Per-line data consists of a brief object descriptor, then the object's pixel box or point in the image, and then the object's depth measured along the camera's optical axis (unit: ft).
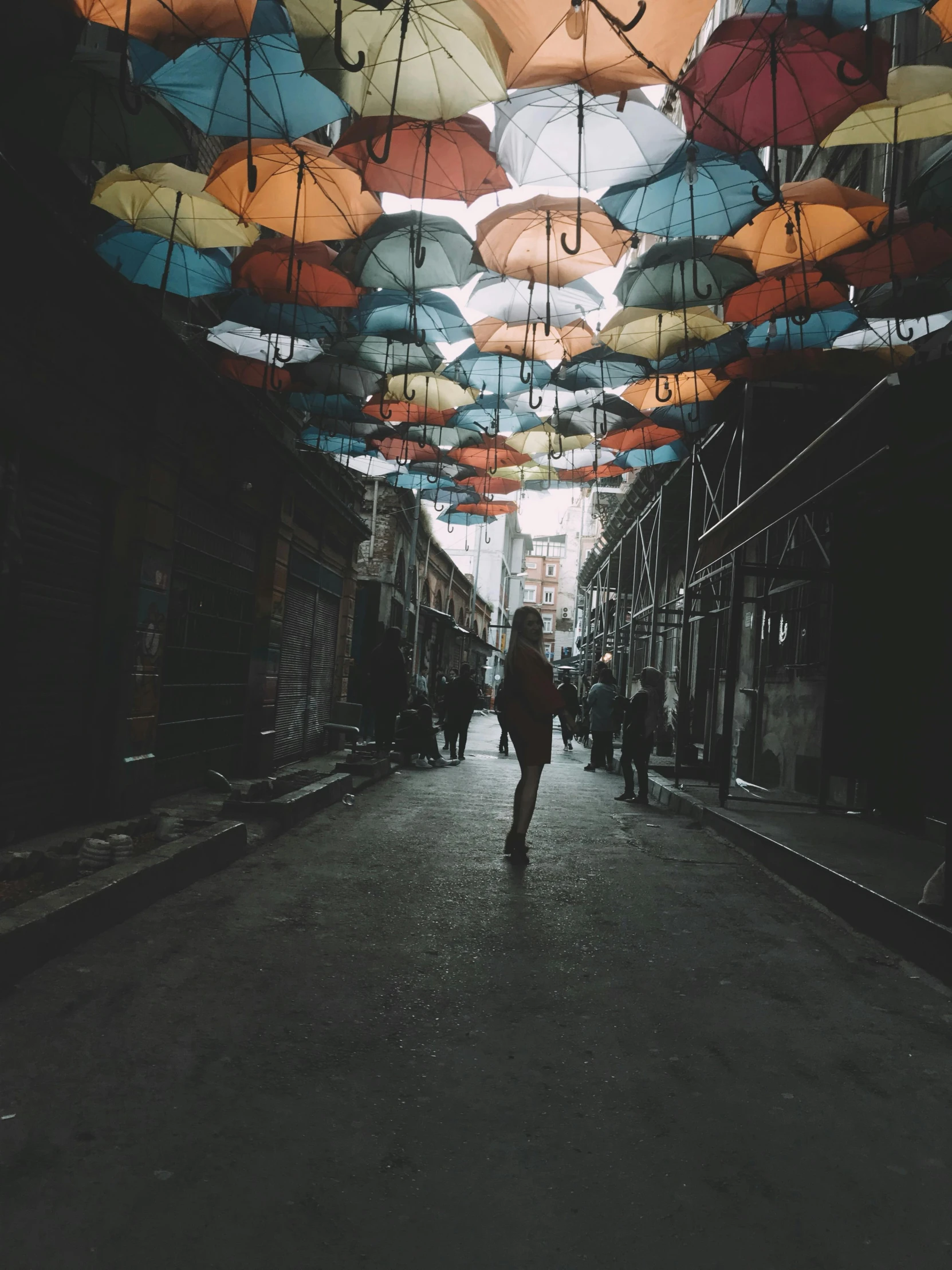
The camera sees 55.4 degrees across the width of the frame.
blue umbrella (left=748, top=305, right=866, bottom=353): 32.30
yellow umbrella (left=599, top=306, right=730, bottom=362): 31.37
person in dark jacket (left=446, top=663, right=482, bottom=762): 57.57
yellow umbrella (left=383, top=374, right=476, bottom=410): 37.22
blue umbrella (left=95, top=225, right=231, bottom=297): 26.96
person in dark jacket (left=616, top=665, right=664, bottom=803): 38.83
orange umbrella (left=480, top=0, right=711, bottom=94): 17.01
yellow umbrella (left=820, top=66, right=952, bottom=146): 20.98
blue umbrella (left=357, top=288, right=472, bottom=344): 31.35
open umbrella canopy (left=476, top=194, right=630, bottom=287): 25.34
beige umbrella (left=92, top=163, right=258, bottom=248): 23.30
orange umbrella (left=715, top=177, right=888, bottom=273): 24.90
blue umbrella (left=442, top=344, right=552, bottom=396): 35.91
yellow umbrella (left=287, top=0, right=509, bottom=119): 17.87
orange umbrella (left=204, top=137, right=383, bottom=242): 23.32
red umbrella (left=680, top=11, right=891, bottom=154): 18.76
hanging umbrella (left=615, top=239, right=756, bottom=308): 28.12
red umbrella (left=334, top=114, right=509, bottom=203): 22.56
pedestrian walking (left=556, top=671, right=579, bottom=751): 50.76
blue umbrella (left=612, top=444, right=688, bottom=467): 48.42
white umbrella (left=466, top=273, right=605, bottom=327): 31.86
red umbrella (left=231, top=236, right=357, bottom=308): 26.81
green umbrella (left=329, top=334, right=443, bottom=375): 33.55
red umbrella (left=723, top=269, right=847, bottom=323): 28.48
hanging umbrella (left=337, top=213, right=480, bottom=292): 26.55
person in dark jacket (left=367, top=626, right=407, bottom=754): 46.60
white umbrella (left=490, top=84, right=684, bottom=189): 22.68
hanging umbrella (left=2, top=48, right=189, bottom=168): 20.31
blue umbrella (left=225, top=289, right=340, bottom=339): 31.32
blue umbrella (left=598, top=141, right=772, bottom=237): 24.03
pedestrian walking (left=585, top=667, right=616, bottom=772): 54.03
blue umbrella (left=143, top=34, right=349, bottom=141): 20.54
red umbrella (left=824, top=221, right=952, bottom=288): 26.18
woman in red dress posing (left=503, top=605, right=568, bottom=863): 23.50
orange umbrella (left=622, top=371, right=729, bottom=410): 37.73
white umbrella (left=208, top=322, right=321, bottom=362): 32.45
